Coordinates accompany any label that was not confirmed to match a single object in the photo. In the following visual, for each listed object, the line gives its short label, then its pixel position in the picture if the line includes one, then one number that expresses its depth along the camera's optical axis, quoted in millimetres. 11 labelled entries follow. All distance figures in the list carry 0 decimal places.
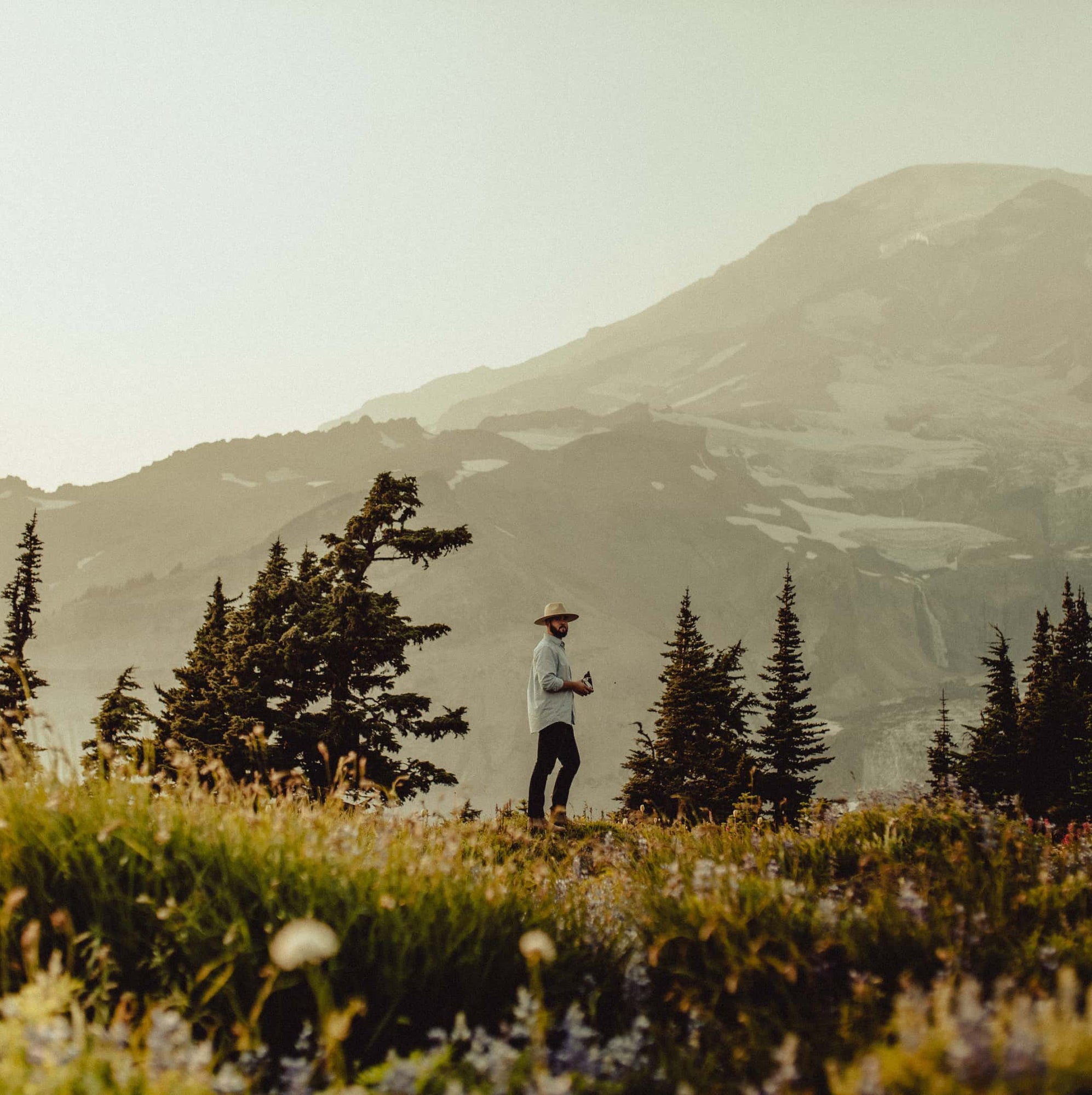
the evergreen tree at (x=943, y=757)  49125
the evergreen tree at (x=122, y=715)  27047
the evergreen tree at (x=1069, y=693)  44656
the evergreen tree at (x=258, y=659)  23188
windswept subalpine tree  21938
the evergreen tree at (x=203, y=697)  25031
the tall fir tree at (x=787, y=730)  45531
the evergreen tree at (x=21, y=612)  37781
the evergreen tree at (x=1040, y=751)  45562
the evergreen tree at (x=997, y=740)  46281
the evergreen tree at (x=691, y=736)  40594
